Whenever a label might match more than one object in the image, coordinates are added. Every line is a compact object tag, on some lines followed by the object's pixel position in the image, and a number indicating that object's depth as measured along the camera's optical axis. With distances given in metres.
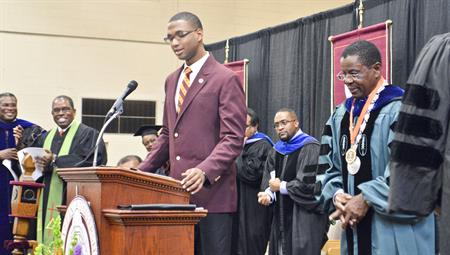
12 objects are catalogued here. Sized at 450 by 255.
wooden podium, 3.04
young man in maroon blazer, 3.52
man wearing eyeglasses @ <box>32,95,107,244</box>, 6.64
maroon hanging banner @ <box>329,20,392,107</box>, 6.12
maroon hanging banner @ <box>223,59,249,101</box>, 8.88
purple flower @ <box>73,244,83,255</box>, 3.13
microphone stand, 3.24
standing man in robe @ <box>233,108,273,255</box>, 7.68
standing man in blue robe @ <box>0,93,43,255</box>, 7.56
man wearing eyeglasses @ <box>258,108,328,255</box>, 6.47
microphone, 3.32
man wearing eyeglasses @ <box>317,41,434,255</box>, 3.33
